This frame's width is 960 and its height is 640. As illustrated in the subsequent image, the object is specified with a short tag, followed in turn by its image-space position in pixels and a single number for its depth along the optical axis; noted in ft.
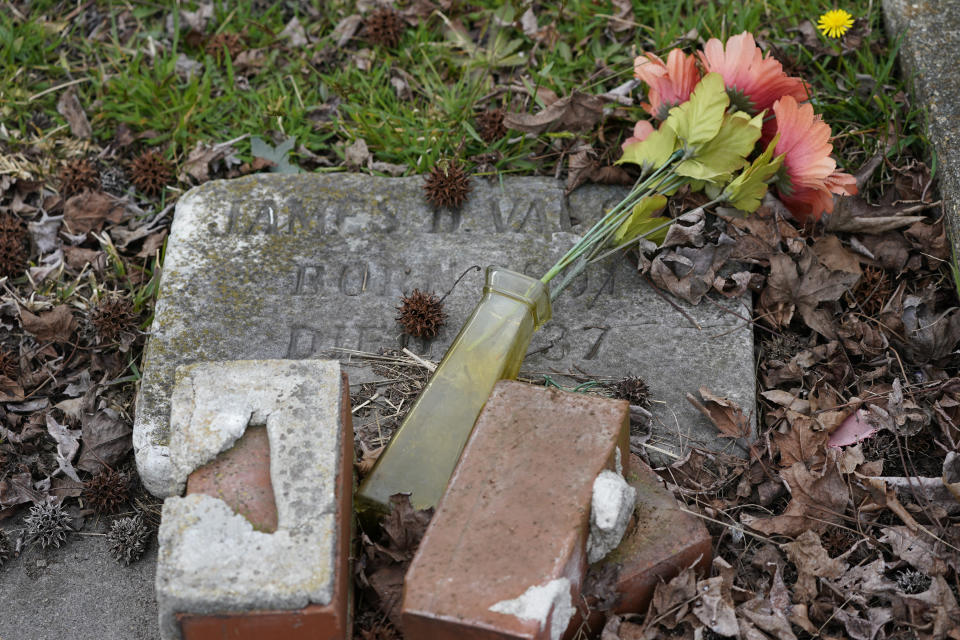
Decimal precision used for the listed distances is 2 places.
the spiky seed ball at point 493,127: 11.58
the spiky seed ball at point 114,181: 11.89
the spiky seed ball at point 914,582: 7.51
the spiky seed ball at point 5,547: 8.88
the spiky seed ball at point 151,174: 11.75
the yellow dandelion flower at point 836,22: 11.55
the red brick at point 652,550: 7.15
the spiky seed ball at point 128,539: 8.70
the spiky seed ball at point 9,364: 10.12
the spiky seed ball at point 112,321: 10.25
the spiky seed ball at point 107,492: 9.05
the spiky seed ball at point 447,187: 10.46
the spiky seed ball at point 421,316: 9.48
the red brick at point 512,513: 6.26
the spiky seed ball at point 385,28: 12.96
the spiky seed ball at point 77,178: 11.74
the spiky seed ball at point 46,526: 8.91
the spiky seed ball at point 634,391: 8.94
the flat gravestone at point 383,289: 9.20
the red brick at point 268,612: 6.38
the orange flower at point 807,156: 9.27
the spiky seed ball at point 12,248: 11.03
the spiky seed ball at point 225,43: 13.05
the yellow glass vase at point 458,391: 7.82
